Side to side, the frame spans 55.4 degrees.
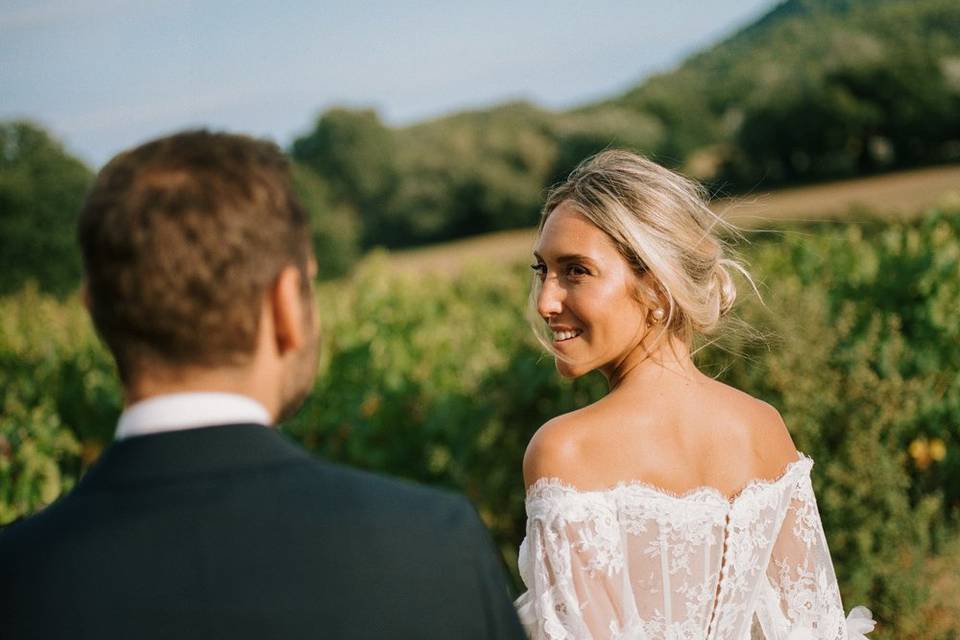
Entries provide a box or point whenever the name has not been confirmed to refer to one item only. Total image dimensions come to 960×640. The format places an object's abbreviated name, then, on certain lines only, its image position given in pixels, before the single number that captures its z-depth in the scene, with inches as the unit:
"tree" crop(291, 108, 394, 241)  1807.3
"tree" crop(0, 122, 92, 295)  1147.3
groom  44.4
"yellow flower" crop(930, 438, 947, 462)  190.1
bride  83.0
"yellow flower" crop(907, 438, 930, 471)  190.1
